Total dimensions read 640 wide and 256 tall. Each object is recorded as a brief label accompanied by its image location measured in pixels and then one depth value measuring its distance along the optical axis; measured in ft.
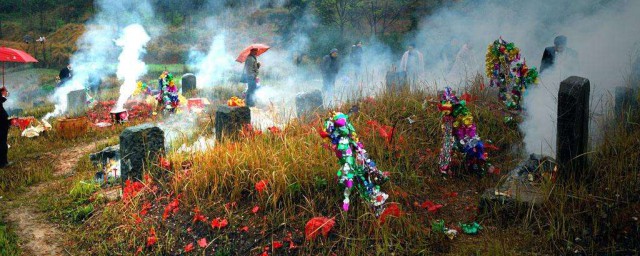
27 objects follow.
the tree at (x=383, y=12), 58.80
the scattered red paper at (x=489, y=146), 19.08
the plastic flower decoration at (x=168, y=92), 34.04
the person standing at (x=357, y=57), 44.31
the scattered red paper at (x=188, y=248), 14.43
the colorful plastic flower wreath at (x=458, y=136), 17.21
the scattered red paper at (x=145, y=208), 16.66
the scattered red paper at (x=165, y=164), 18.17
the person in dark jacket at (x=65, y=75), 48.37
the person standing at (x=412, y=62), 36.98
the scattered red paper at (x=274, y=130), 20.53
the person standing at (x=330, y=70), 38.65
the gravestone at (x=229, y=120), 21.85
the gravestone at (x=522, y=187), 14.21
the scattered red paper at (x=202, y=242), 14.39
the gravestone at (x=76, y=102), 40.91
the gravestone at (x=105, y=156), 24.80
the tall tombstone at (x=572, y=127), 14.37
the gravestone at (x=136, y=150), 18.65
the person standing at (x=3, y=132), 25.45
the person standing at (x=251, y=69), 35.60
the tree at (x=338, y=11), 61.05
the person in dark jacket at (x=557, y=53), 26.23
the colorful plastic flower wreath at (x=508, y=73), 23.98
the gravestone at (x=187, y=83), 47.65
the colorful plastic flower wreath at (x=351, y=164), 14.06
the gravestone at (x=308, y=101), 28.04
